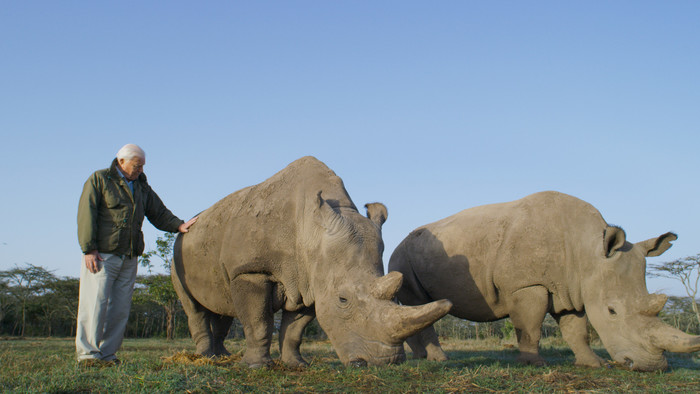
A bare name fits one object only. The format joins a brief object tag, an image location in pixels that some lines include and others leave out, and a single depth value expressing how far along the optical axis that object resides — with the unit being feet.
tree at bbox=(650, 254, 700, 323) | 77.00
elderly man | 19.30
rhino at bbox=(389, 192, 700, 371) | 21.11
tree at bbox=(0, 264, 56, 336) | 102.99
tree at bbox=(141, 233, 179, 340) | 85.30
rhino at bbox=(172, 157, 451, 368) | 16.19
